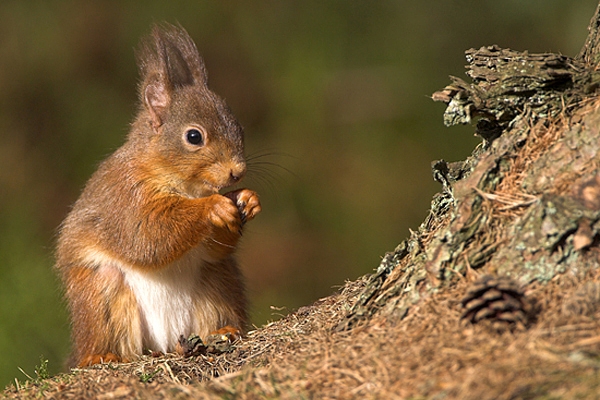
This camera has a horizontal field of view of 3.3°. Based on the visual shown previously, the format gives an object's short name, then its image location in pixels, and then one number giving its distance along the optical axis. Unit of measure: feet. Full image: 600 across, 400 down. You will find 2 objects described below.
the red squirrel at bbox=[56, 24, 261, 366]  14.10
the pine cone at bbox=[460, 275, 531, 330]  13.64
